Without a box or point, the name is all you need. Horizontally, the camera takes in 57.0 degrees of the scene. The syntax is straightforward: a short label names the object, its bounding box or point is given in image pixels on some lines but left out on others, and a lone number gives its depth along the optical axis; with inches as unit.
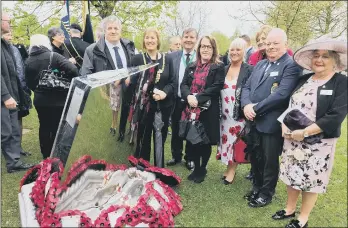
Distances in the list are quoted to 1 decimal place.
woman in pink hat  107.0
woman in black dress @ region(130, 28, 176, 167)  153.9
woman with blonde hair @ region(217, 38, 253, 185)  151.7
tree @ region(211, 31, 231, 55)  1393.5
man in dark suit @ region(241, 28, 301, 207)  127.6
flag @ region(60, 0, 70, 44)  271.6
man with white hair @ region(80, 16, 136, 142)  160.9
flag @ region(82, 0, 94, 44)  278.4
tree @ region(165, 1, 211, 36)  418.0
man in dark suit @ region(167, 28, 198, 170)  181.0
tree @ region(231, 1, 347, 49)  351.3
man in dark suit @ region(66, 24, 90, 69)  232.8
